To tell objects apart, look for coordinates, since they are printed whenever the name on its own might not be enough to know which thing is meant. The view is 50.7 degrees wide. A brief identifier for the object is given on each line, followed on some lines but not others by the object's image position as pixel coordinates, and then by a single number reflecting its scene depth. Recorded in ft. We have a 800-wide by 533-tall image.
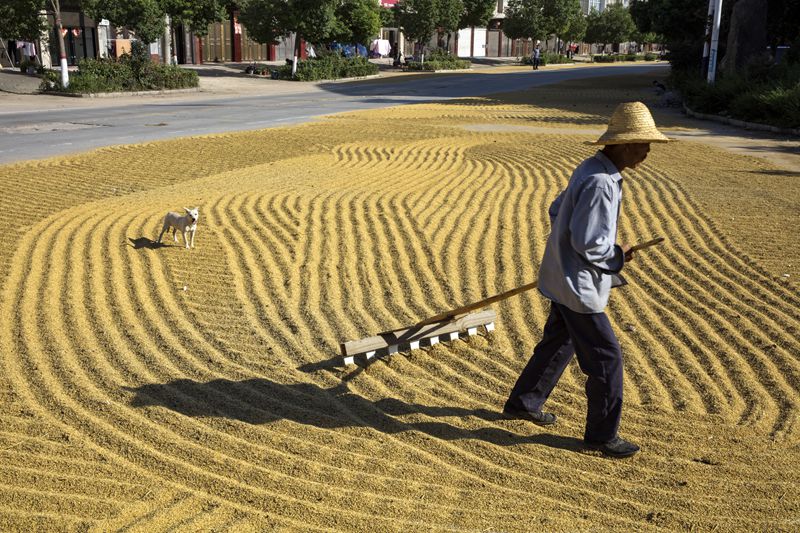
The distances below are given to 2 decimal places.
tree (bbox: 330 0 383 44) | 151.53
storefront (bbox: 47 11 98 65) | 135.85
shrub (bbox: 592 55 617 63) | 269.64
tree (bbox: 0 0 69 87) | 101.83
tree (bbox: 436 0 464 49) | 190.08
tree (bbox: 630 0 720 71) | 117.29
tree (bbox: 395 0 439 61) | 181.98
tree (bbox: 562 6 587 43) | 260.21
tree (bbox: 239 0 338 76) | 136.98
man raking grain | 13.80
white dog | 26.84
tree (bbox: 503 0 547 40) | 233.76
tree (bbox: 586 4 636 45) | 285.84
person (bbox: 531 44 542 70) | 201.59
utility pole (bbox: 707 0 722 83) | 91.84
